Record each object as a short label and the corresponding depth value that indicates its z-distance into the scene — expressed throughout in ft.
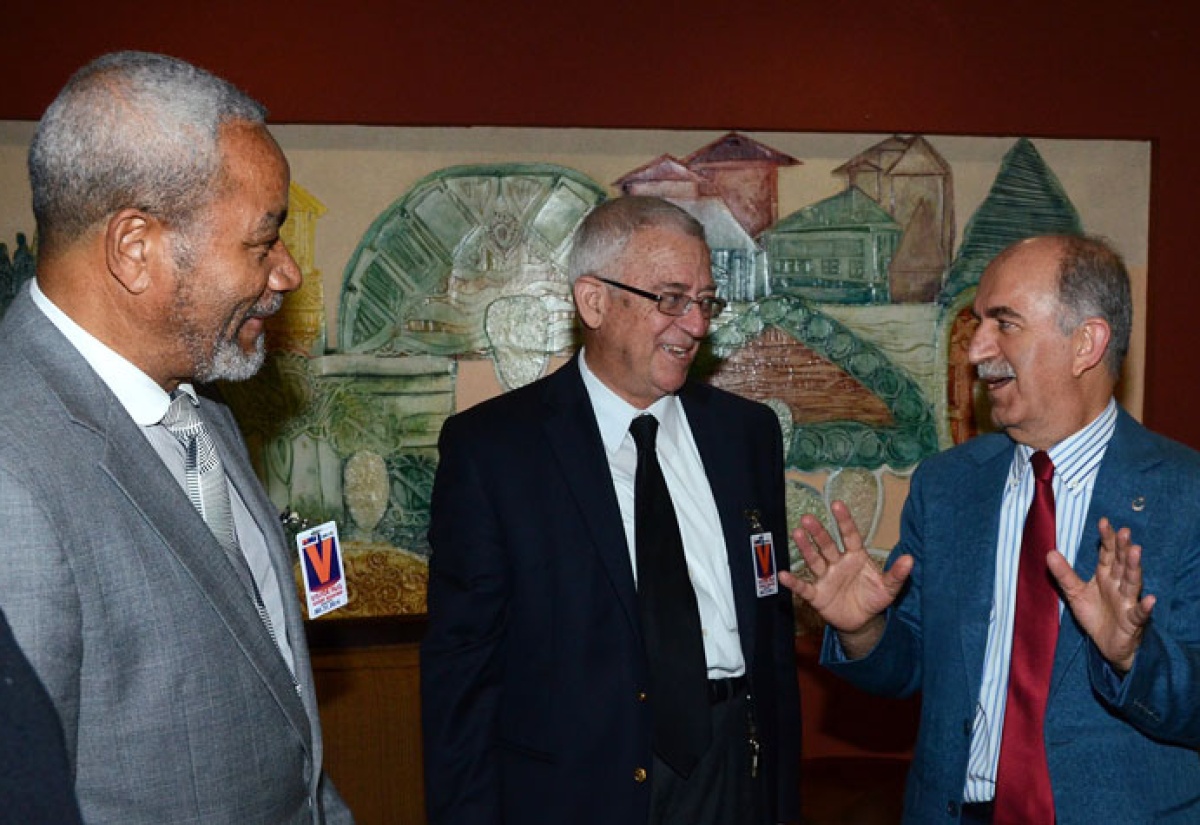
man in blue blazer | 6.64
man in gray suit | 4.30
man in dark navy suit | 7.89
